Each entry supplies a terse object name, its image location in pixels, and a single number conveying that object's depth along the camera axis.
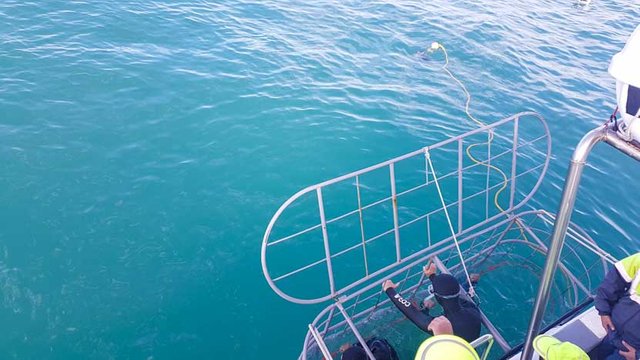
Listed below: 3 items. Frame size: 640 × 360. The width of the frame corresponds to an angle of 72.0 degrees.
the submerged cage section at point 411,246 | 6.90
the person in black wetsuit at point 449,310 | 5.58
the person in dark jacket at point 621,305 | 4.78
